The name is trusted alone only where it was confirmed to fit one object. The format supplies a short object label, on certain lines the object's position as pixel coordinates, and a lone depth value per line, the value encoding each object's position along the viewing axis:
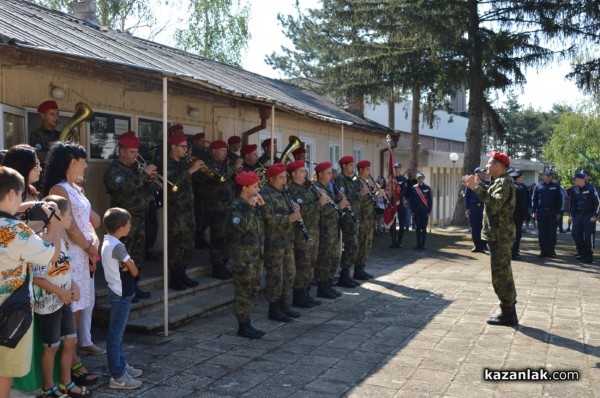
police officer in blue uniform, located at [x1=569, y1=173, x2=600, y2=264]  12.91
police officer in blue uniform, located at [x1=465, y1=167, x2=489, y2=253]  13.74
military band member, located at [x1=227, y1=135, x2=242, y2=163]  9.75
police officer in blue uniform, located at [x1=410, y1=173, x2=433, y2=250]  14.26
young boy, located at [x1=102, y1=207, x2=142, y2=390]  4.92
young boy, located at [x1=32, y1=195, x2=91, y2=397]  4.25
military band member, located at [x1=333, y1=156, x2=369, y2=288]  9.62
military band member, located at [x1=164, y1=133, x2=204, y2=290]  7.55
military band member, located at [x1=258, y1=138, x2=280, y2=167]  10.20
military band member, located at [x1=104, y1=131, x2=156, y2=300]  6.91
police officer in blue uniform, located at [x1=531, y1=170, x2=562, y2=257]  13.53
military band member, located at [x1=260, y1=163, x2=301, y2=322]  7.13
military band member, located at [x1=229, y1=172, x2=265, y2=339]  6.52
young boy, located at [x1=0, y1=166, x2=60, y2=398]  3.66
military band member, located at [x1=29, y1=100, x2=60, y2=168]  6.54
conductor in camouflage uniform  7.25
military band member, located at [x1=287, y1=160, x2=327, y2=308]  7.92
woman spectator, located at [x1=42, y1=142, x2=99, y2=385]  4.89
